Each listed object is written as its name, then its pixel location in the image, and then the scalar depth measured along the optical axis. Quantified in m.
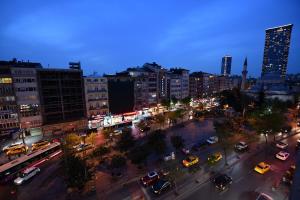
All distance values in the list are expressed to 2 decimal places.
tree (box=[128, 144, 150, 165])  30.90
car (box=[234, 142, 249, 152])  38.00
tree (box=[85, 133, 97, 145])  42.88
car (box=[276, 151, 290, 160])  33.66
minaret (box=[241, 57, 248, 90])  119.69
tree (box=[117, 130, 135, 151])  36.91
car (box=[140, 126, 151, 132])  55.35
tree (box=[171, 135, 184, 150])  36.84
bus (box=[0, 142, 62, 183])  30.67
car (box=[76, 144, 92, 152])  42.48
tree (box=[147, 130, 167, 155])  33.82
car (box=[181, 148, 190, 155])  38.12
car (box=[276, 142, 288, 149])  38.97
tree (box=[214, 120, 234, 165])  33.94
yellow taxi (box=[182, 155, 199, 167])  32.52
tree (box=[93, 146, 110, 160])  34.97
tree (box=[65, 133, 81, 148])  40.00
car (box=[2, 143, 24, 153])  42.83
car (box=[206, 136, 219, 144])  43.35
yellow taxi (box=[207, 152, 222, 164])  32.42
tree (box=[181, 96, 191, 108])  81.21
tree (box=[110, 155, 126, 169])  29.38
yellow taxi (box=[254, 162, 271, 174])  29.36
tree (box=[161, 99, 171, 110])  76.50
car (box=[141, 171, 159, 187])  27.32
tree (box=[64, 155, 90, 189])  23.73
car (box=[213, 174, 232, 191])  25.79
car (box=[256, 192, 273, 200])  22.03
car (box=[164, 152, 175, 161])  35.16
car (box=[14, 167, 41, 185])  29.72
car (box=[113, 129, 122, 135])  55.58
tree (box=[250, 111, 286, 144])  40.56
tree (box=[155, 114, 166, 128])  59.27
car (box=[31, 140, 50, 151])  44.14
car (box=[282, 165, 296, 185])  26.09
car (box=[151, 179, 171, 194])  25.02
